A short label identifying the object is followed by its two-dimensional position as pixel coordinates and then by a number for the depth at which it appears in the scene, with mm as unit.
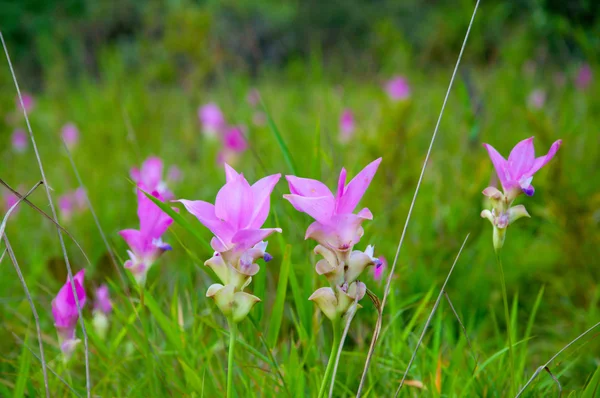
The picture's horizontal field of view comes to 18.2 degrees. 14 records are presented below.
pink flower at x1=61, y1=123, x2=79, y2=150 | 4498
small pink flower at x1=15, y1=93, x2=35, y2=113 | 4938
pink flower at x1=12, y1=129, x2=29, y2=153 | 4479
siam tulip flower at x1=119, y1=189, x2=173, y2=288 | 1492
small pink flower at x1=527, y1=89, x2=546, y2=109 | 4709
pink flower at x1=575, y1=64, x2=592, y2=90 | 5878
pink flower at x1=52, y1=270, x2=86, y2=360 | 1522
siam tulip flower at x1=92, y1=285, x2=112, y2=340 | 1694
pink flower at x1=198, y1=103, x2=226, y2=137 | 4713
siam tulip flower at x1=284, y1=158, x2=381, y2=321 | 1382
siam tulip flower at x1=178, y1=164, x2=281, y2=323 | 1387
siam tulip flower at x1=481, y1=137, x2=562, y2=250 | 1447
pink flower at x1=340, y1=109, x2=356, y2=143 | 4077
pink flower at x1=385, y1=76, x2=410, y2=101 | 4700
